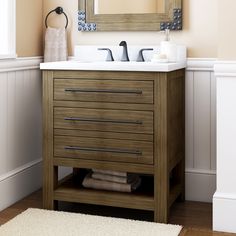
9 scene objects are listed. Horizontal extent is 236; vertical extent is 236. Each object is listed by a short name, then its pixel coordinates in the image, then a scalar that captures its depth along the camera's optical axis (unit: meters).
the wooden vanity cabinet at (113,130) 2.41
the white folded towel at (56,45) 3.04
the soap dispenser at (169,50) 2.70
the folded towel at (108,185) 2.60
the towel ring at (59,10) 3.08
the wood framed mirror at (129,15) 2.84
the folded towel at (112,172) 2.62
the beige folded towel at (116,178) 2.61
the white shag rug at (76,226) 2.32
